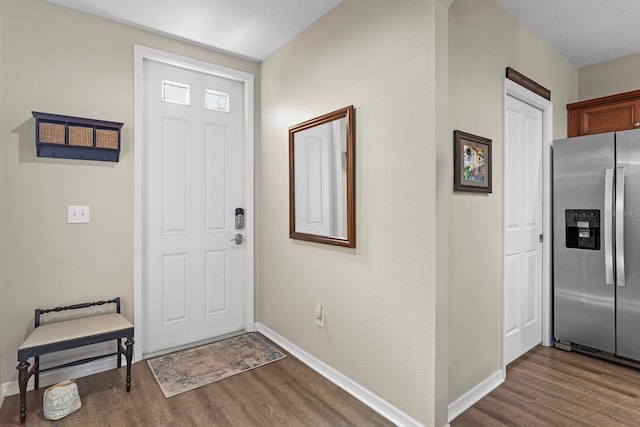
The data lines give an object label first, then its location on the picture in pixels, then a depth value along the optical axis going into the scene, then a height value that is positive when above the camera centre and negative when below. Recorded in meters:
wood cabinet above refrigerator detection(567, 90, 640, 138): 3.09 +0.92
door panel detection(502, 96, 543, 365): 2.62 -0.13
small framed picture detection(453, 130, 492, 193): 2.03 +0.30
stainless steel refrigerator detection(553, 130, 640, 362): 2.63 -0.26
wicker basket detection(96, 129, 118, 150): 2.48 +0.53
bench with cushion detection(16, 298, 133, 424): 1.96 -0.78
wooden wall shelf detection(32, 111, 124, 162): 2.28 +0.51
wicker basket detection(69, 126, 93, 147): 2.38 +0.52
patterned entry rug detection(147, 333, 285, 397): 2.42 -1.19
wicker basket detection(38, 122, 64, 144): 2.27 +0.52
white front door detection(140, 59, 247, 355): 2.84 +0.05
